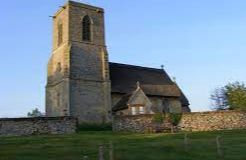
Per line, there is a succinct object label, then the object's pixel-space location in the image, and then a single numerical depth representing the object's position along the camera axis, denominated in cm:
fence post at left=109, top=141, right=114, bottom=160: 2188
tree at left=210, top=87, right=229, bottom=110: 8120
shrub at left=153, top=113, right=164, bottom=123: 4497
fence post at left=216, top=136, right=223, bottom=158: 2569
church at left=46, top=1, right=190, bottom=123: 5550
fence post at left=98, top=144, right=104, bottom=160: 2048
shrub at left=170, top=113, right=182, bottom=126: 4506
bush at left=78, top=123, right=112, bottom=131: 5095
